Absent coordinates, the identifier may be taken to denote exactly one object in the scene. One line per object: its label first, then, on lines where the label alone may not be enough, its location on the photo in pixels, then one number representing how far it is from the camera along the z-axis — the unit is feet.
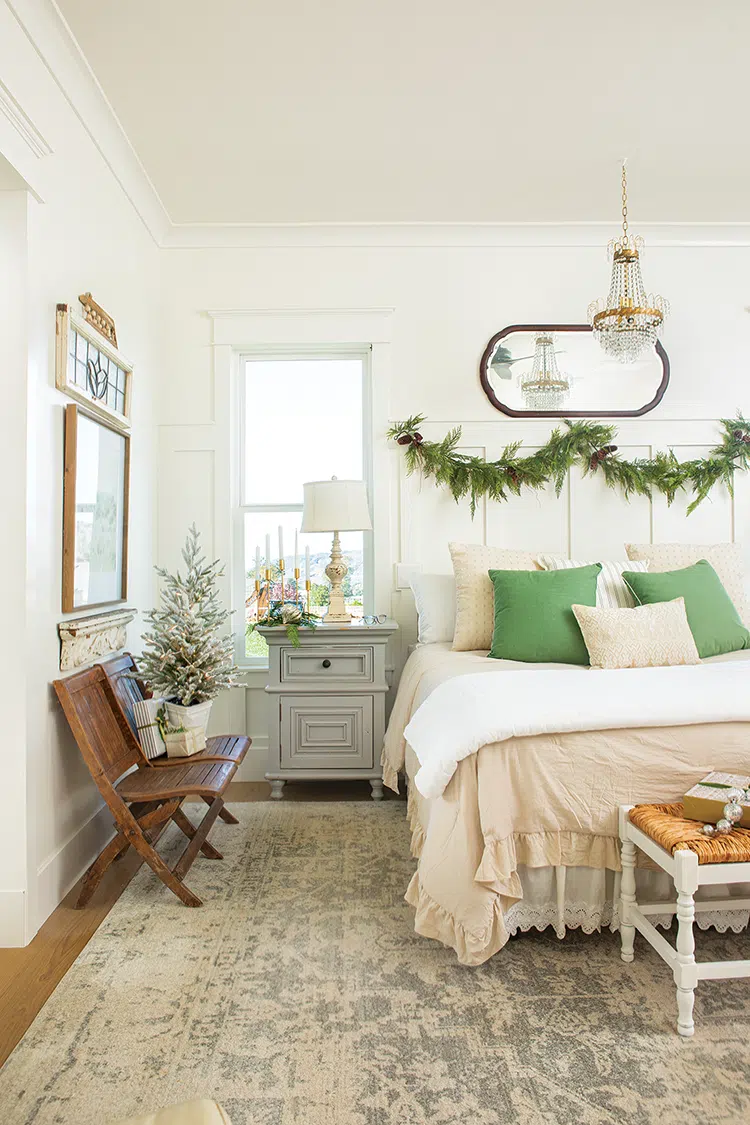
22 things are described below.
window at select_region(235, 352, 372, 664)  14.02
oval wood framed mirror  13.66
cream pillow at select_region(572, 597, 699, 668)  9.71
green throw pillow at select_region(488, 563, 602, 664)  10.28
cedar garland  13.50
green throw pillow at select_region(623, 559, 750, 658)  10.57
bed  6.94
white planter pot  9.73
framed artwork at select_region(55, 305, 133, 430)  8.49
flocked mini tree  9.89
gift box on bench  6.42
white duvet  7.14
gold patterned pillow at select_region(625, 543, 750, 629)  11.94
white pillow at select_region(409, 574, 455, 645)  12.27
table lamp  12.28
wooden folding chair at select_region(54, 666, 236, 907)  8.27
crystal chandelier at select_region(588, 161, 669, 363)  10.26
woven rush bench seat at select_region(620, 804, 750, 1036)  5.99
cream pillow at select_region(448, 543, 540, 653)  11.40
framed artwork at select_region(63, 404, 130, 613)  8.78
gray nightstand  12.16
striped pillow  11.35
